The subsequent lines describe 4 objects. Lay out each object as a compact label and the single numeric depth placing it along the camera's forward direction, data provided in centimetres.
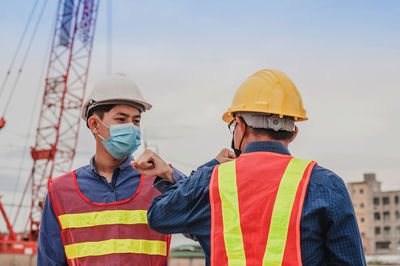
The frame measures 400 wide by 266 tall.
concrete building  7631
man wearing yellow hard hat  232
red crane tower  3500
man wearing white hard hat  323
